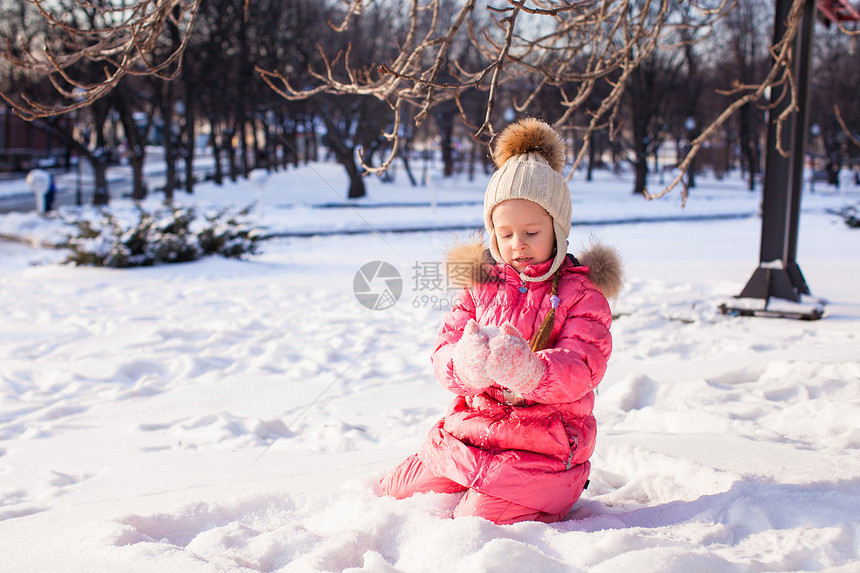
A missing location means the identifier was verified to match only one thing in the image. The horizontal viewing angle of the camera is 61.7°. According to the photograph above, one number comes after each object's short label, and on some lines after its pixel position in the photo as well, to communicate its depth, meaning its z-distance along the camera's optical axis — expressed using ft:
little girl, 6.76
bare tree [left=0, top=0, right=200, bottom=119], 9.75
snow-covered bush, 28.17
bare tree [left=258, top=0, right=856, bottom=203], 9.00
